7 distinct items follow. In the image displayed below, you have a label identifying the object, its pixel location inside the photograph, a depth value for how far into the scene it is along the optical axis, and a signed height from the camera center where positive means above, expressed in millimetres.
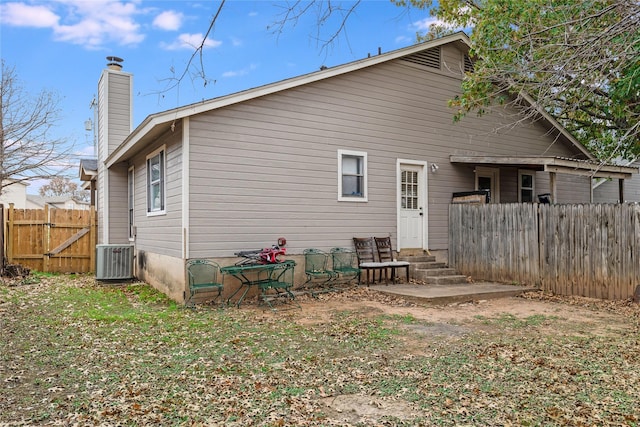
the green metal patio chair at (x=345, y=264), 9672 -872
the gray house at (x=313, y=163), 8516 +1411
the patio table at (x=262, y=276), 7945 -1015
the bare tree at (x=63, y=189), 45938 +3865
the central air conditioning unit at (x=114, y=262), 10812 -884
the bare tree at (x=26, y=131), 16484 +3540
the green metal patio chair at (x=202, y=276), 7840 -921
